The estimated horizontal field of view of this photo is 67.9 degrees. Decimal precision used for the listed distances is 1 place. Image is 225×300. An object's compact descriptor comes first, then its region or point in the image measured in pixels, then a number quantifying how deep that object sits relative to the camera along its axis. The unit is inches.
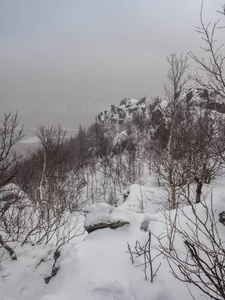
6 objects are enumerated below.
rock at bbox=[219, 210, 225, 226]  144.6
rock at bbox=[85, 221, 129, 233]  180.5
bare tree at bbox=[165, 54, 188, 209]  356.9
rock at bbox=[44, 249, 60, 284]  145.9
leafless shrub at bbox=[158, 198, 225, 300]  109.6
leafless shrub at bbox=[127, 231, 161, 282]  109.7
